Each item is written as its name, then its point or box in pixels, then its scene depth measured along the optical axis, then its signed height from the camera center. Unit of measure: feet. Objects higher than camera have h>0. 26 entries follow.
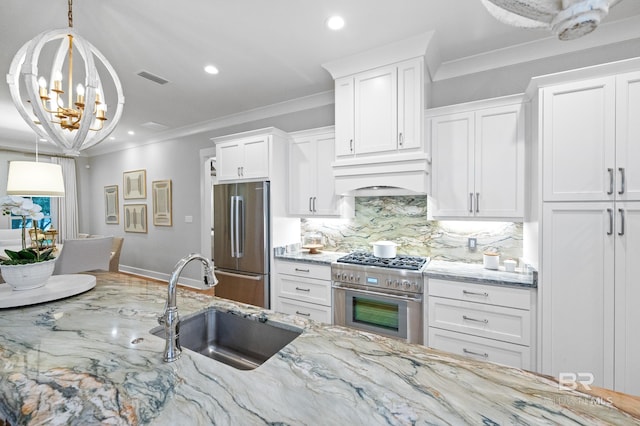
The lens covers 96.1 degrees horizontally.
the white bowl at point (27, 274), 4.78 -1.06
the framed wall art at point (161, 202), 16.92 +0.57
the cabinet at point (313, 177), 10.16 +1.23
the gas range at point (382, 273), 7.78 -1.79
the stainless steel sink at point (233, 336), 4.19 -1.93
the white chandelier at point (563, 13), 2.42 +1.72
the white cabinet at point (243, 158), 10.46 +2.01
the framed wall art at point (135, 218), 18.31 -0.41
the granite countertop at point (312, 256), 9.41 -1.63
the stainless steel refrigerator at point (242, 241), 10.16 -1.11
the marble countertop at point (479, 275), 6.73 -1.67
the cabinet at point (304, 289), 9.19 -2.65
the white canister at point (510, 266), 7.54 -1.50
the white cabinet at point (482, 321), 6.72 -2.77
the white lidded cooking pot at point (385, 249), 9.07 -1.25
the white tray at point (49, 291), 4.58 -1.36
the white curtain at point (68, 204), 20.36 +0.59
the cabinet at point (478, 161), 7.41 +1.30
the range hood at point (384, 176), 8.11 +1.01
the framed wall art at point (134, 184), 18.19 +1.79
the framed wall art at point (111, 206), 20.02 +0.42
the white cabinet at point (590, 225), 5.79 -0.34
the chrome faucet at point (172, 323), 3.12 -1.25
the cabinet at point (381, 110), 8.04 +2.96
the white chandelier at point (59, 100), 5.01 +2.22
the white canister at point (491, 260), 7.89 -1.41
